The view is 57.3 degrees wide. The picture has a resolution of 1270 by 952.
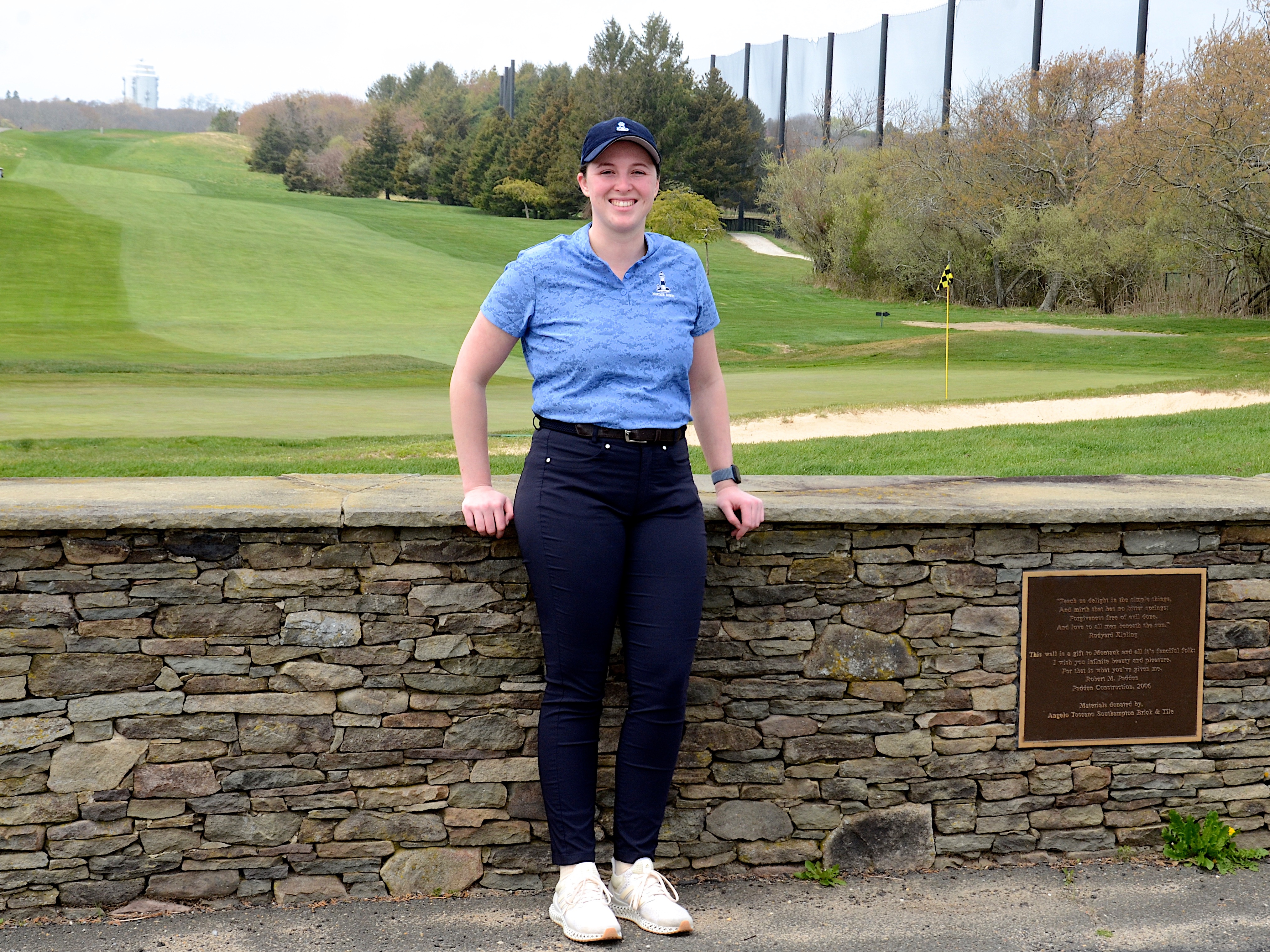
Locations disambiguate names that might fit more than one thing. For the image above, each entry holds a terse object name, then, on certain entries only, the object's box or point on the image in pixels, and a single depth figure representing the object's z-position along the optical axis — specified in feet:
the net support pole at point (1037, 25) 149.73
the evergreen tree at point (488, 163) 207.51
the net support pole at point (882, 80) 199.62
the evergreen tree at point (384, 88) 328.70
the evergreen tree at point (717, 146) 209.15
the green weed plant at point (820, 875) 11.82
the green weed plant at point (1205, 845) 12.34
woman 10.07
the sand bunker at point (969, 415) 40.68
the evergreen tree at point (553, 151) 199.82
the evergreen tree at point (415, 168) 230.48
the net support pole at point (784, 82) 217.56
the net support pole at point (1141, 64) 119.85
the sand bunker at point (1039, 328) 88.43
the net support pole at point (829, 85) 207.92
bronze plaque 12.07
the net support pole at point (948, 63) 178.70
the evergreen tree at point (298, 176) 230.48
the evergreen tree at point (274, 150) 249.75
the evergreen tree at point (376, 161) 228.02
